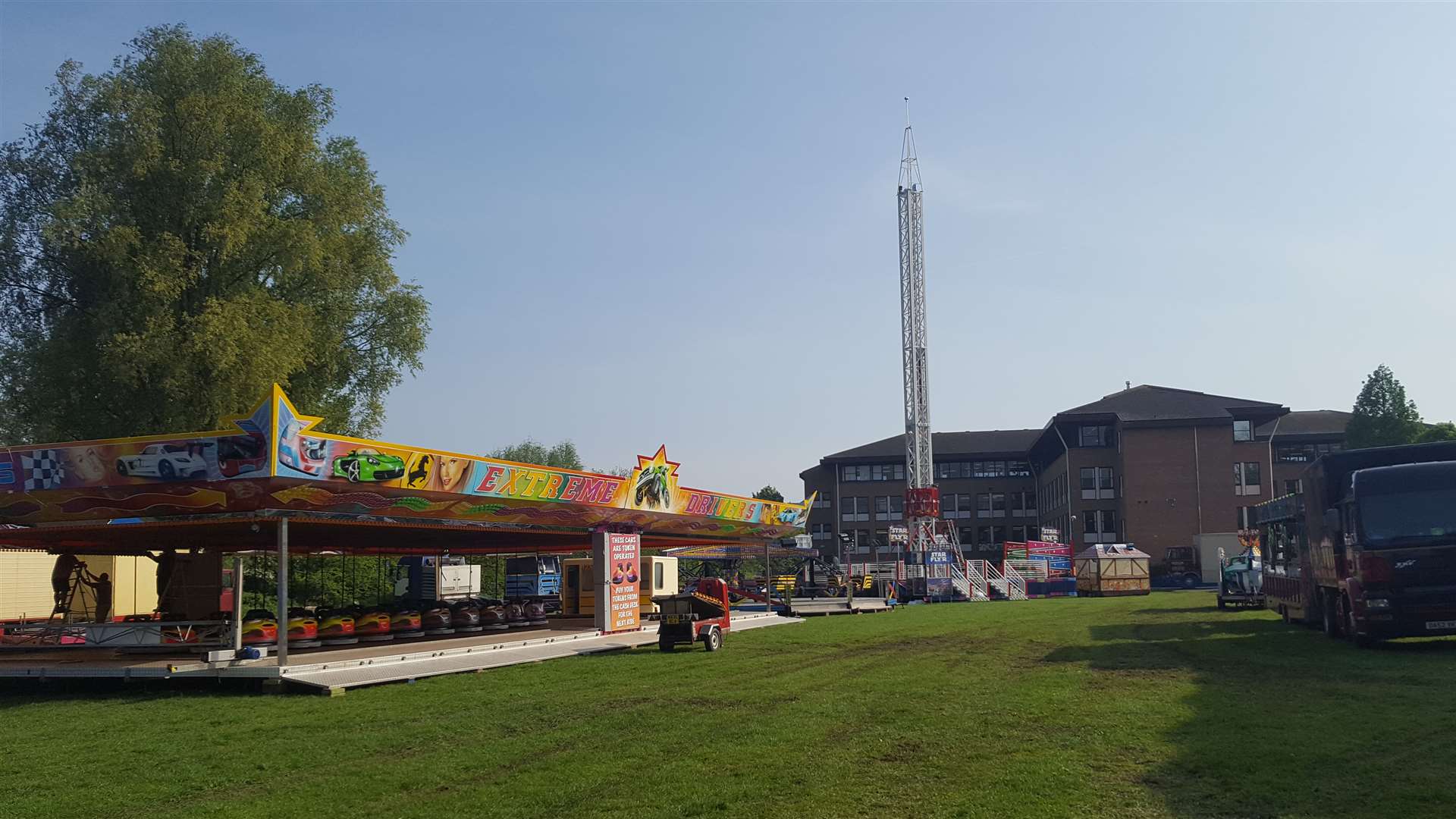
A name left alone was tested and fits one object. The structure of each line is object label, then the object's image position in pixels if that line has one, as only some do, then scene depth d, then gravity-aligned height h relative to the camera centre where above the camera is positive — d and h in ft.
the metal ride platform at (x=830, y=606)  135.23 -10.34
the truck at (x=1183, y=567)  223.51 -9.80
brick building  252.01 +13.78
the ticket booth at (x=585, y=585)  120.06 -6.25
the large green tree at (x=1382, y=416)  234.79 +21.68
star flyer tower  254.47 +41.63
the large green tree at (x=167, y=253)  99.86 +26.07
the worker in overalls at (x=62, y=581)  92.07 -3.87
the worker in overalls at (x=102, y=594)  94.15 -5.17
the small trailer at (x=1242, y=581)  115.65 -6.51
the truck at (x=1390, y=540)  62.34 -1.30
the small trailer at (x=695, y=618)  81.87 -6.85
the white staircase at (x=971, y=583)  179.42 -9.82
